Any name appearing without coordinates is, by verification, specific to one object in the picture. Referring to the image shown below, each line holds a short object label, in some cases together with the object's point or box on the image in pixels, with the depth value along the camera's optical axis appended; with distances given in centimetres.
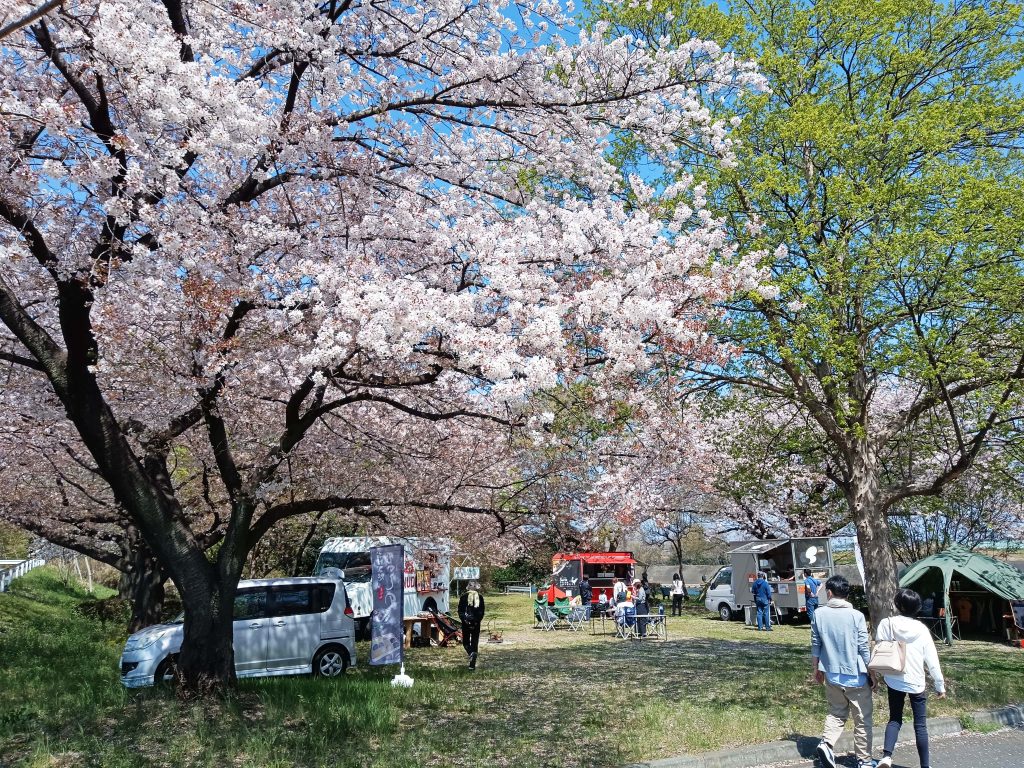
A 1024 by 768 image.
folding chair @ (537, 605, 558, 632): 2095
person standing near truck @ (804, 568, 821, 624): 1908
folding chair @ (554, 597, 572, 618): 2152
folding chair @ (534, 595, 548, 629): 2120
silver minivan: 1088
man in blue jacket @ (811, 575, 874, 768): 572
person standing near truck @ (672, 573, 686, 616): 2583
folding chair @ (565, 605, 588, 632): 2138
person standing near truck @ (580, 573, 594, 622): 2573
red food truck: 2759
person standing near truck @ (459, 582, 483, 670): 1265
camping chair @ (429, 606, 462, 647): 1645
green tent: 1681
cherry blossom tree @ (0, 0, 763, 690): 605
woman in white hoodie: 557
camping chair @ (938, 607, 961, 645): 1630
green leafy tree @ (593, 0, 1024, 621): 886
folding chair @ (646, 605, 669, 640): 1849
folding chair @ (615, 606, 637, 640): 1845
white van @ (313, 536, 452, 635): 1789
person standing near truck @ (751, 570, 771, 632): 2062
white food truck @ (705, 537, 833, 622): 2170
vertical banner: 1050
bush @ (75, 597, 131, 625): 1900
